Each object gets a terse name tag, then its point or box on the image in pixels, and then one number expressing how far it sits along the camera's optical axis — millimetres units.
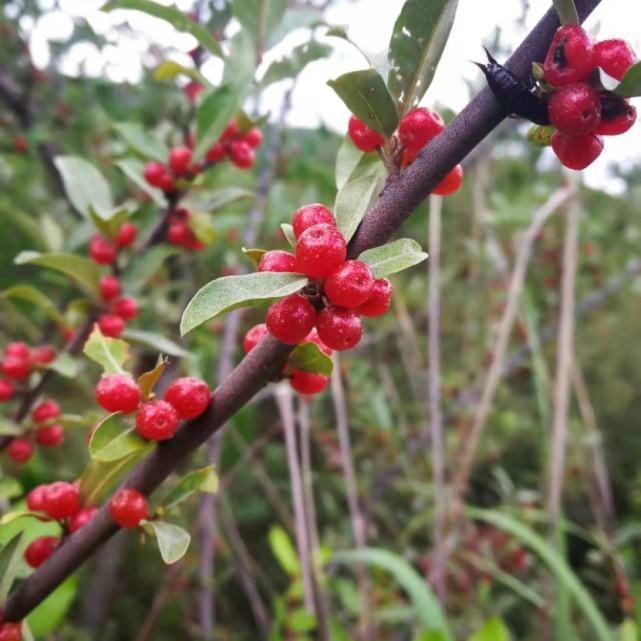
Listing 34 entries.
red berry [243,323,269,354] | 117
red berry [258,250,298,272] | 95
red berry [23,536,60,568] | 131
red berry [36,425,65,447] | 187
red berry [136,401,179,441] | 105
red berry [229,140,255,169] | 197
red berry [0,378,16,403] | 193
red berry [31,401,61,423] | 189
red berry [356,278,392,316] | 94
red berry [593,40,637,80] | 88
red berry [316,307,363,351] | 89
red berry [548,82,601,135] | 86
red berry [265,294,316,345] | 88
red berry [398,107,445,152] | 99
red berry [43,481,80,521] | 124
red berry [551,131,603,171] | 93
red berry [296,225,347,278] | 88
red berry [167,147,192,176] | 195
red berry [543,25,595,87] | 85
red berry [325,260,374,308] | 86
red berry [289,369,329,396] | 109
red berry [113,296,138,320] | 204
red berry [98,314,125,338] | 196
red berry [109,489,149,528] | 105
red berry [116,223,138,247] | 207
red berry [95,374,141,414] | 108
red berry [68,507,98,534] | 128
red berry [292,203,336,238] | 94
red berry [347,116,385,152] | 110
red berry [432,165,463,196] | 104
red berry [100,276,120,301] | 201
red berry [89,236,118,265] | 205
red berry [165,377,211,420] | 104
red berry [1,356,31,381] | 193
